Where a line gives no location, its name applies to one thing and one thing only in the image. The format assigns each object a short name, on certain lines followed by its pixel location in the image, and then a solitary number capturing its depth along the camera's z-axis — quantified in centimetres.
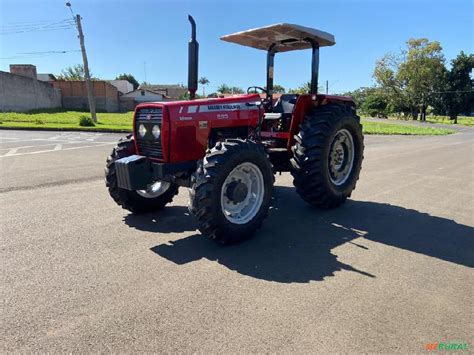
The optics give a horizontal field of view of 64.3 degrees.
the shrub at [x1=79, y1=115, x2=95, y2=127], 2495
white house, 6575
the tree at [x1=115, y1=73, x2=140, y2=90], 9812
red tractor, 419
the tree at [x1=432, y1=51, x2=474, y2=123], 6169
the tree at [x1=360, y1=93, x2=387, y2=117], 7581
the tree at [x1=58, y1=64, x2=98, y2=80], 7462
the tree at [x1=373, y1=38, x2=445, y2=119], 6275
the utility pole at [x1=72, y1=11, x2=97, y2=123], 2623
